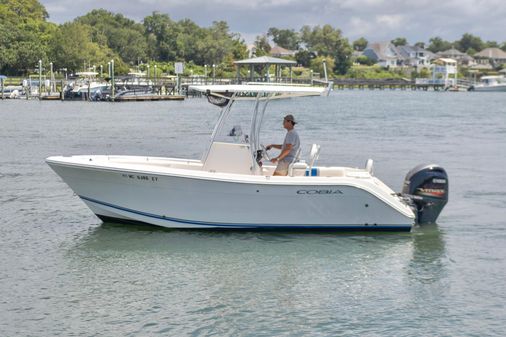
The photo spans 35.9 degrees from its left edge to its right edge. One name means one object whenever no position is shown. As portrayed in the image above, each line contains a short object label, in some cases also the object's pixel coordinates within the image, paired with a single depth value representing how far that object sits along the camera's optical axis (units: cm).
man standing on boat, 1445
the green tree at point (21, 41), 11850
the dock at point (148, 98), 8434
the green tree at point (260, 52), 18064
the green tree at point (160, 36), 15850
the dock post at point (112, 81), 8019
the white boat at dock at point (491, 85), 15250
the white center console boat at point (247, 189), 1380
